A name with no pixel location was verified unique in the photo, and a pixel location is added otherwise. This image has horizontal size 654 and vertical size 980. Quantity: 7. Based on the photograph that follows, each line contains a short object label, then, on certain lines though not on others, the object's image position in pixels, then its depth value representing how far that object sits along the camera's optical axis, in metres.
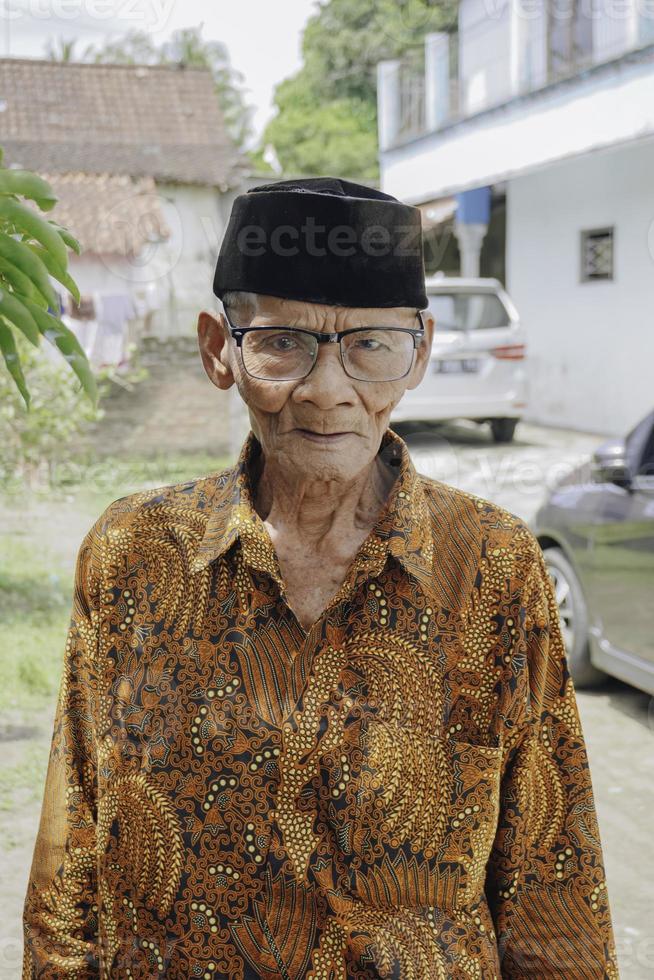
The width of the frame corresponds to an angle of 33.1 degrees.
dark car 4.38
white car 10.88
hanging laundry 12.92
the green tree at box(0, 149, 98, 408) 1.27
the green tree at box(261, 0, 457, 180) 28.91
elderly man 1.26
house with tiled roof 16.31
